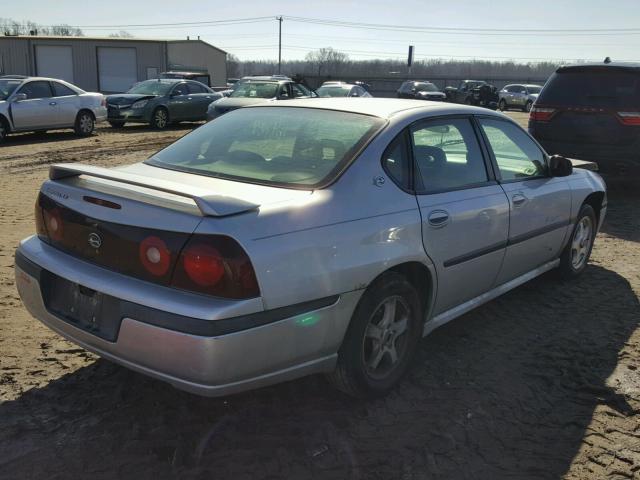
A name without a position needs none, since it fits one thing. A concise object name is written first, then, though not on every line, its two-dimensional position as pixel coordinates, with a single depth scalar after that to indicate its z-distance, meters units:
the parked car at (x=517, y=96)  37.28
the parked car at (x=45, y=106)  13.59
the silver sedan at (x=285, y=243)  2.49
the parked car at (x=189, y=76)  25.75
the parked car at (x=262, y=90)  15.20
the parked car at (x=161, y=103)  17.84
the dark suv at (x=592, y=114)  7.94
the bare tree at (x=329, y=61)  92.19
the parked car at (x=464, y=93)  40.38
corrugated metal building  39.66
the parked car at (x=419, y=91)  35.82
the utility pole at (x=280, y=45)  69.07
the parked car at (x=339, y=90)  21.08
